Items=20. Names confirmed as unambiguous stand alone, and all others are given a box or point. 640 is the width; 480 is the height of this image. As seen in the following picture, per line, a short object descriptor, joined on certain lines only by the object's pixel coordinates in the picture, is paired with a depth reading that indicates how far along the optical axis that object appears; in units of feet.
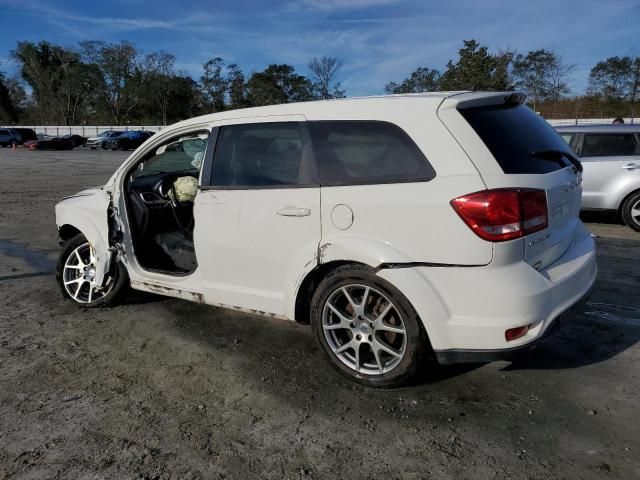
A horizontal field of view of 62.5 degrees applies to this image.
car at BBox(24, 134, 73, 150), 137.48
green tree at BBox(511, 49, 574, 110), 162.91
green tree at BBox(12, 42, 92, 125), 258.98
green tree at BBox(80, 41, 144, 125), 250.98
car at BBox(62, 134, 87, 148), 148.97
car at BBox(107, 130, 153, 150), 141.28
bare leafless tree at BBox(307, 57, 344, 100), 219.90
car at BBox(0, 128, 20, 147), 152.76
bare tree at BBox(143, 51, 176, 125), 249.96
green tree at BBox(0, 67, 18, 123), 272.51
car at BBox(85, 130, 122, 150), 142.92
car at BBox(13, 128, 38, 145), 154.61
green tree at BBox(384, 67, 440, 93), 206.80
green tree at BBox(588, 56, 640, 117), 156.04
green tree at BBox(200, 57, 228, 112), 245.24
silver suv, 25.91
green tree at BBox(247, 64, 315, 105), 234.79
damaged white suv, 9.14
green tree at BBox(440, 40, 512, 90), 160.15
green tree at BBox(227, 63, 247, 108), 244.22
